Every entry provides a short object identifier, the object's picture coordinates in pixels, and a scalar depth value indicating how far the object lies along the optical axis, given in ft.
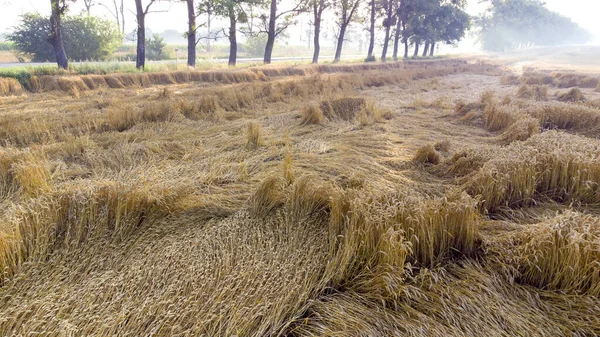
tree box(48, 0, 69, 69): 34.40
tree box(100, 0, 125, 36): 115.77
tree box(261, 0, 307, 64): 60.59
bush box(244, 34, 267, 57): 129.29
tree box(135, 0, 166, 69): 41.70
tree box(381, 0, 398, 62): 92.63
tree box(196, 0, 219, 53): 47.78
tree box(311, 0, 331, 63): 71.56
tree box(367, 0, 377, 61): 87.76
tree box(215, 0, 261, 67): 47.65
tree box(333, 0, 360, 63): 73.06
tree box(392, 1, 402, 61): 94.35
